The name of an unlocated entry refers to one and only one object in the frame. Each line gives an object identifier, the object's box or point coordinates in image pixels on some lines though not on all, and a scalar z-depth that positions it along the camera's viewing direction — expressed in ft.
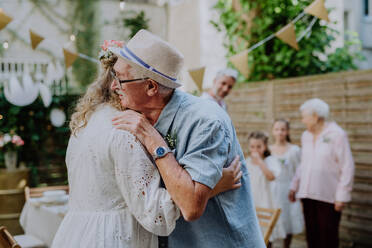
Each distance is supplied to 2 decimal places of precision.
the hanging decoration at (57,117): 22.91
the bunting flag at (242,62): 14.03
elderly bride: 5.02
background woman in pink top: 13.42
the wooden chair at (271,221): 9.72
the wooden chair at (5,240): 8.03
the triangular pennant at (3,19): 11.10
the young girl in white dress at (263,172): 14.47
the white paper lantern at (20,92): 16.66
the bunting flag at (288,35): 13.34
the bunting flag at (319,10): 12.56
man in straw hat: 4.95
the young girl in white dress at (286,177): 15.49
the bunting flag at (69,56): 13.39
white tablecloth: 12.31
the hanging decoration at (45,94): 17.13
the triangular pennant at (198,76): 13.59
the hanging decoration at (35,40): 11.15
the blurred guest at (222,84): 14.83
